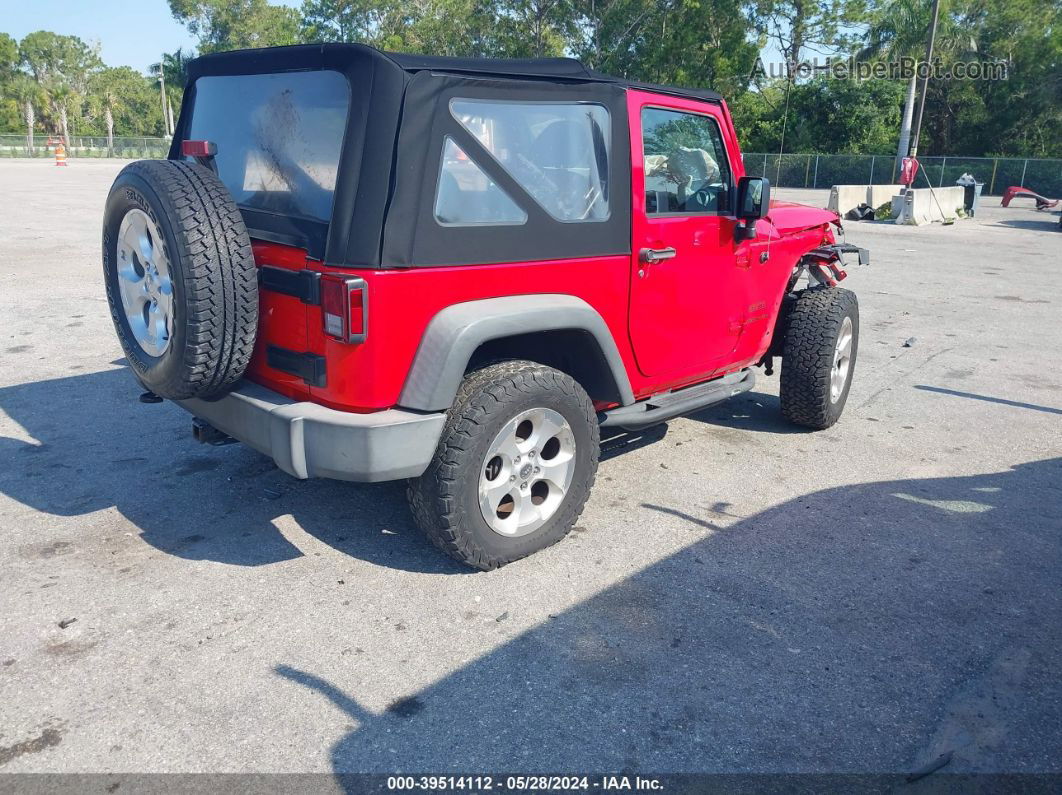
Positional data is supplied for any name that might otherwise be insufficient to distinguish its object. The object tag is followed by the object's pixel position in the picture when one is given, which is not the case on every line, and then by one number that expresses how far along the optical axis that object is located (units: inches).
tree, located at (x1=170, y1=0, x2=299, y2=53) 3208.7
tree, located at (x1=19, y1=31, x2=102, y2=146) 3710.6
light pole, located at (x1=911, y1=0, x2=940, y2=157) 1073.1
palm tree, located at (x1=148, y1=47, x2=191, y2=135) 2706.7
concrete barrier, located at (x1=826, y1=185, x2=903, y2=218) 926.7
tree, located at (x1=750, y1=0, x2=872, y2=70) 1881.2
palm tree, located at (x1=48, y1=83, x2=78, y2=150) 3331.7
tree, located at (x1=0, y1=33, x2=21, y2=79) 3438.5
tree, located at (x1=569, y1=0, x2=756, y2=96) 1803.6
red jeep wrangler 120.7
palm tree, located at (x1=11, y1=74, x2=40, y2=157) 3228.3
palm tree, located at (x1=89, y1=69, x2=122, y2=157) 3639.3
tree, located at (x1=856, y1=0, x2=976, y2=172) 1684.3
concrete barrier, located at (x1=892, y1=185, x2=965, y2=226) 848.9
